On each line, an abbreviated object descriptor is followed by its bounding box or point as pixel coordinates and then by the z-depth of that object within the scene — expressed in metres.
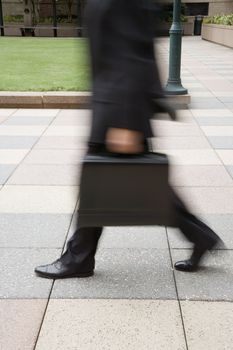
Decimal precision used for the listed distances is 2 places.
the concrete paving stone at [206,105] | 9.02
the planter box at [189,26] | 37.59
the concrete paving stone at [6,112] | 8.31
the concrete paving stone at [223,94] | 10.21
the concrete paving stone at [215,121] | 7.69
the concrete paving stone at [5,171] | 5.08
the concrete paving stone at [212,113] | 8.30
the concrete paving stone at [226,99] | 9.57
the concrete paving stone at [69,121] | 7.68
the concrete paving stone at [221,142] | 6.39
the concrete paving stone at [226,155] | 5.69
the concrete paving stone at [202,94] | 10.18
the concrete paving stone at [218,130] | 7.03
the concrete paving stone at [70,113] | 8.28
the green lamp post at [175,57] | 8.89
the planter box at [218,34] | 23.65
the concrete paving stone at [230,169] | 5.30
